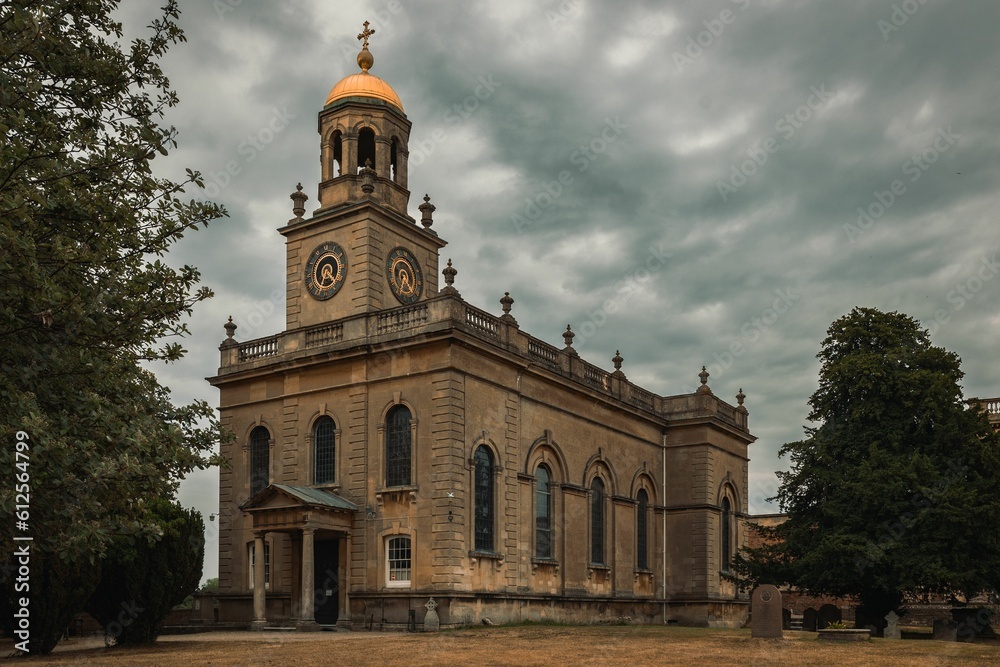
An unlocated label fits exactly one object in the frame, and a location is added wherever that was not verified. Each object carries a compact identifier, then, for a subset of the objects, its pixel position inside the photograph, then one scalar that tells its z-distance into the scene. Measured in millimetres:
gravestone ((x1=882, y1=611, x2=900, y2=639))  30828
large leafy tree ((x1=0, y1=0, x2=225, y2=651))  10805
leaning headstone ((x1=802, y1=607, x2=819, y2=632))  42312
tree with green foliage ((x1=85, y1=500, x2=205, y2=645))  24594
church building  32250
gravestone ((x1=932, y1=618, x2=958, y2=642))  30828
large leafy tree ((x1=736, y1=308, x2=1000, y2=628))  31406
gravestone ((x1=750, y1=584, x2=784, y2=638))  25250
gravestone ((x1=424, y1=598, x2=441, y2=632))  30112
